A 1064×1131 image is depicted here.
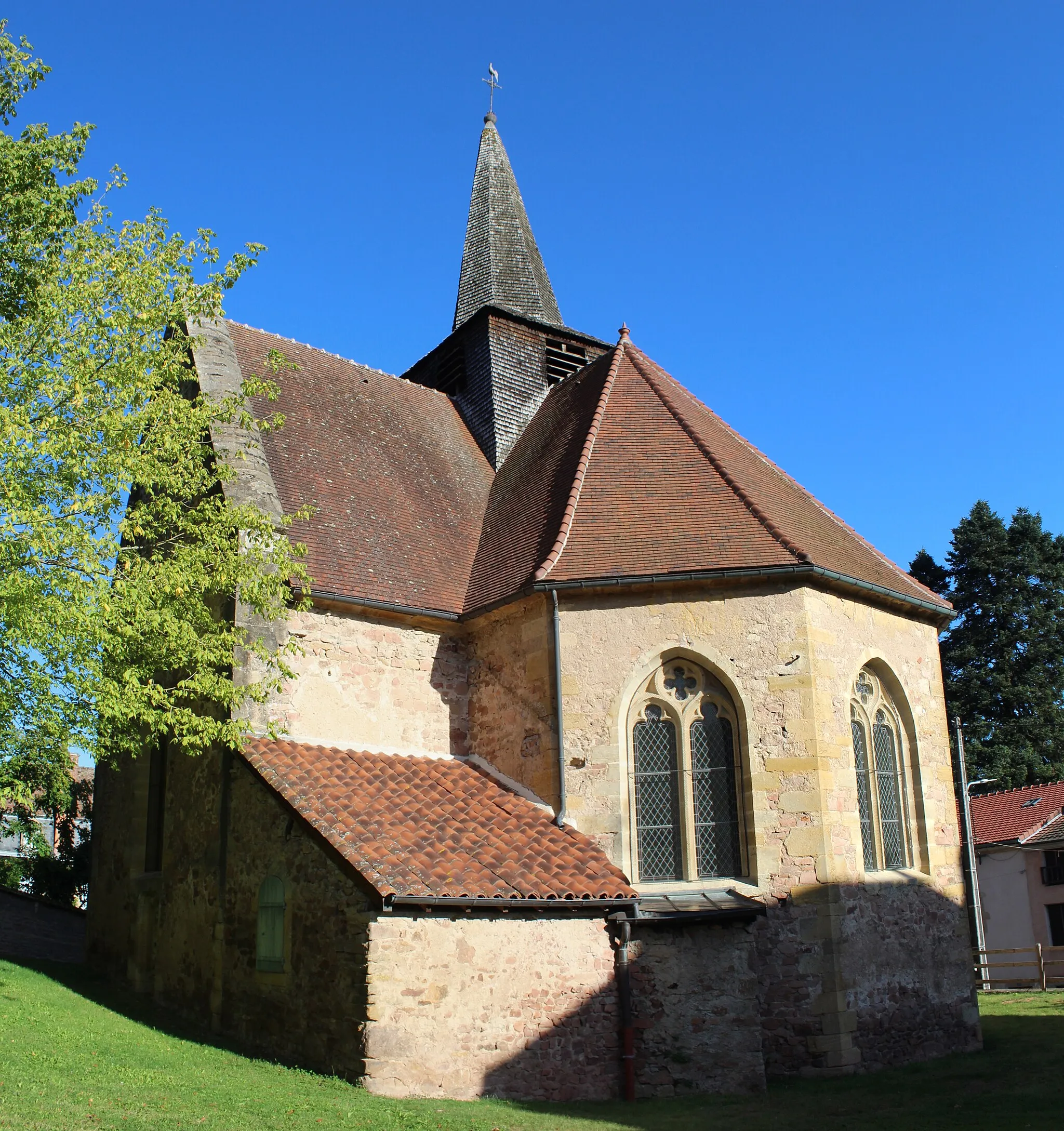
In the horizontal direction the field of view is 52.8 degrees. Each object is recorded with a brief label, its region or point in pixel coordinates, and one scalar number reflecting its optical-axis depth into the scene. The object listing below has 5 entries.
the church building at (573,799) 10.15
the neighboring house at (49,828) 14.60
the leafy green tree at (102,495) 9.53
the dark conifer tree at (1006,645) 35.62
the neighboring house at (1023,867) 30.47
